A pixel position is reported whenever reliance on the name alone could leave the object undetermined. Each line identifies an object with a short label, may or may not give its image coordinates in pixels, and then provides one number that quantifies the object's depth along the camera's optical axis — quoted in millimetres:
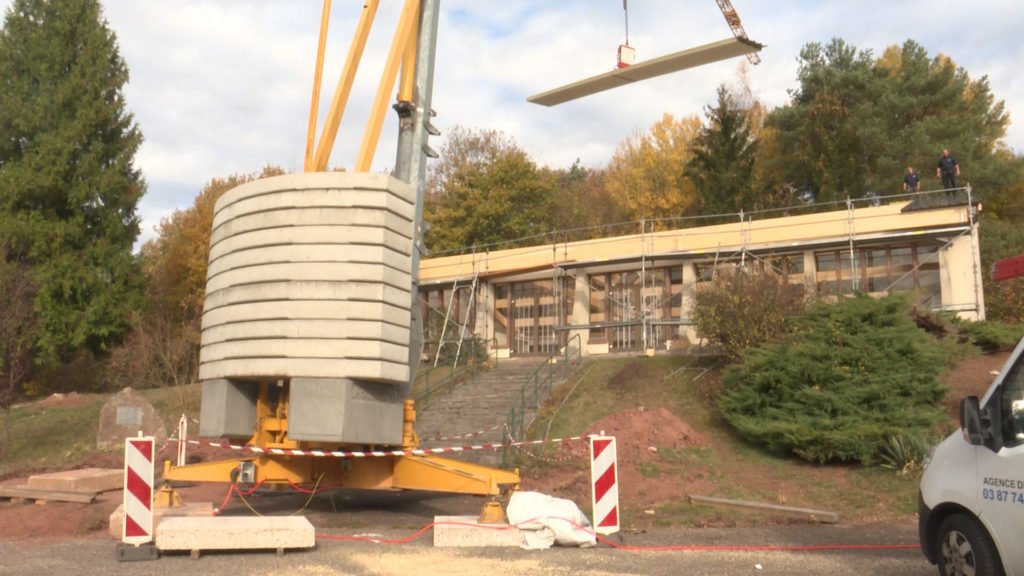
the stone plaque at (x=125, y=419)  20734
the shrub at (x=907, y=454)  14328
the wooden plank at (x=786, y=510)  11906
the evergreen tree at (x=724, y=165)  36906
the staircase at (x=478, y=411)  18142
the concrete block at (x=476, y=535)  9500
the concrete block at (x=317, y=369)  10680
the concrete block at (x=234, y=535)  8891
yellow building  23453
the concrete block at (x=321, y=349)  10688
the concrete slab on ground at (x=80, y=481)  13820
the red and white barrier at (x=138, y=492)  9102
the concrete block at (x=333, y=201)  10992
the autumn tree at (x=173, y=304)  31297
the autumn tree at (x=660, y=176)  42375
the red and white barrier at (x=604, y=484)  9727
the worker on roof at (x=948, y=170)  24812
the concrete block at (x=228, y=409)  11297
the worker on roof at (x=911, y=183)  25656
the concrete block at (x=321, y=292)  10766
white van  6027
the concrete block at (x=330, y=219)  10961
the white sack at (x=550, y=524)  9469
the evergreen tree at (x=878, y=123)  34125
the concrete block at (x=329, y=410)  10664
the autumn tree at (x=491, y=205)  38875
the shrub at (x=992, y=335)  18516
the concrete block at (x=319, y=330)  10719
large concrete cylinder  10711
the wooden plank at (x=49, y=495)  13469
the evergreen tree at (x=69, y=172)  34125
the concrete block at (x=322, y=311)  10727
